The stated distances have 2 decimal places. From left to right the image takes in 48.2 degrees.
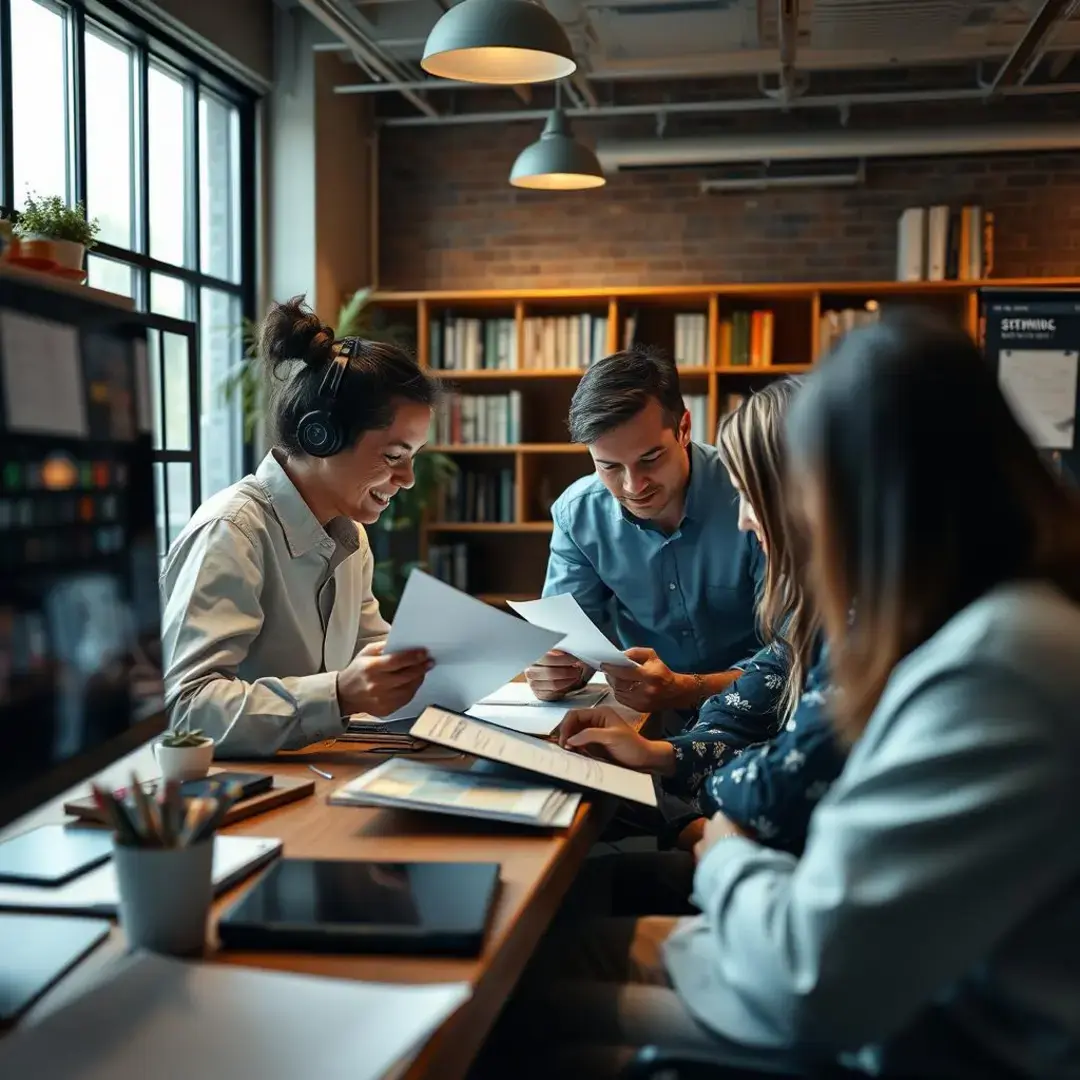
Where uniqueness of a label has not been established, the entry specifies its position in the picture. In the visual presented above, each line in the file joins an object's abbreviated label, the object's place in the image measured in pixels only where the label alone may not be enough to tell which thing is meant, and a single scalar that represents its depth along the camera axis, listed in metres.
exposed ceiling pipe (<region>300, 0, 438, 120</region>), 4.34
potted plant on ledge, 1.52
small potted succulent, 1.44
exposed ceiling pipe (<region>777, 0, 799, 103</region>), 4.05
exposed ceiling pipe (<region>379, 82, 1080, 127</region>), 5.04
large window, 3.72
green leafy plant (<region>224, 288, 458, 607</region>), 4.76
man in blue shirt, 2.50
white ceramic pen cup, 0.97
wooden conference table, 0.95
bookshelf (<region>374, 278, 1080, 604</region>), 5.25
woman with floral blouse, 1.24
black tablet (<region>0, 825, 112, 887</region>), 1.15
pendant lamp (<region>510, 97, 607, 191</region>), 4.16
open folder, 1.46
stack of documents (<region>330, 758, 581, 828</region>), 1.35
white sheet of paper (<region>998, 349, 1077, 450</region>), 5.06
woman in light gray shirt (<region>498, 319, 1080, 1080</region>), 0.84
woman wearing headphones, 1.67
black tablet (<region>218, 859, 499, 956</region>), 1.00
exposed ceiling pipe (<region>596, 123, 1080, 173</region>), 5.05
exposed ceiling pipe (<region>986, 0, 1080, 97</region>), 4.09
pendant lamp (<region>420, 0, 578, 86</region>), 2.66
